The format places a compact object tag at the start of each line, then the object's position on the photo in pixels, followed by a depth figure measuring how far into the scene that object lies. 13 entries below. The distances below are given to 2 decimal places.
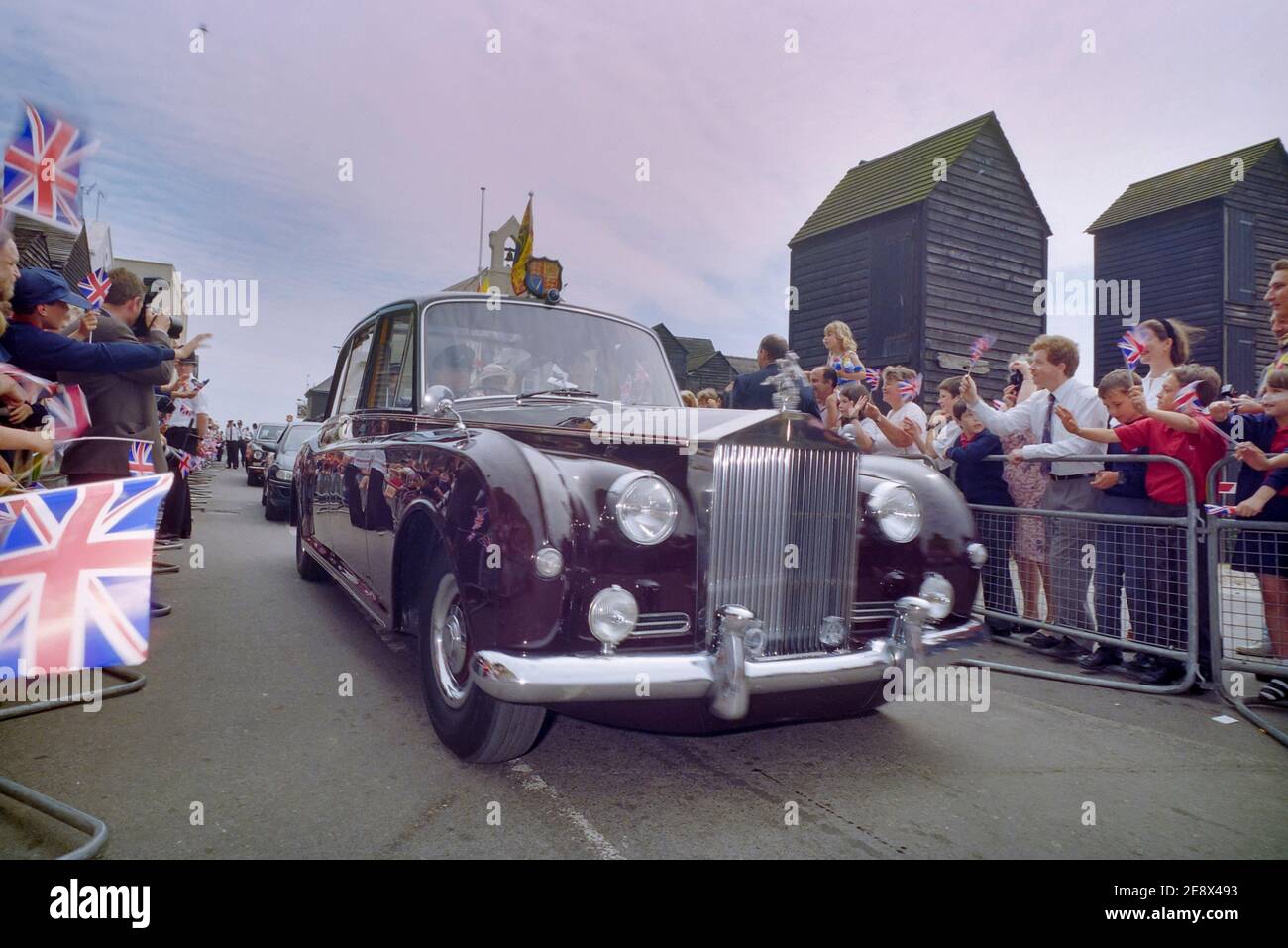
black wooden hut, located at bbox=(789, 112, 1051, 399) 17.44
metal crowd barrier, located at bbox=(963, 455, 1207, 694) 4.27
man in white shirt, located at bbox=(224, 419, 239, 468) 31.28
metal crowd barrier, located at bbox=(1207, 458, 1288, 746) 3.97
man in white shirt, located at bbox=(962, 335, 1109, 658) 4.88
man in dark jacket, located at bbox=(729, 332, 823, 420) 5.43
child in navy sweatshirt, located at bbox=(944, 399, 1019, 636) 5.35
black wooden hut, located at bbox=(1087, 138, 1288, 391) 20.81
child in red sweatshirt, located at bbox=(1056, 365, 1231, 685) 4.39
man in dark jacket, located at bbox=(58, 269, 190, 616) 4.43
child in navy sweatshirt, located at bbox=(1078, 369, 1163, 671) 4.52
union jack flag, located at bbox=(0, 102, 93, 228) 2.71
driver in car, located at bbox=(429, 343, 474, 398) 3.77
